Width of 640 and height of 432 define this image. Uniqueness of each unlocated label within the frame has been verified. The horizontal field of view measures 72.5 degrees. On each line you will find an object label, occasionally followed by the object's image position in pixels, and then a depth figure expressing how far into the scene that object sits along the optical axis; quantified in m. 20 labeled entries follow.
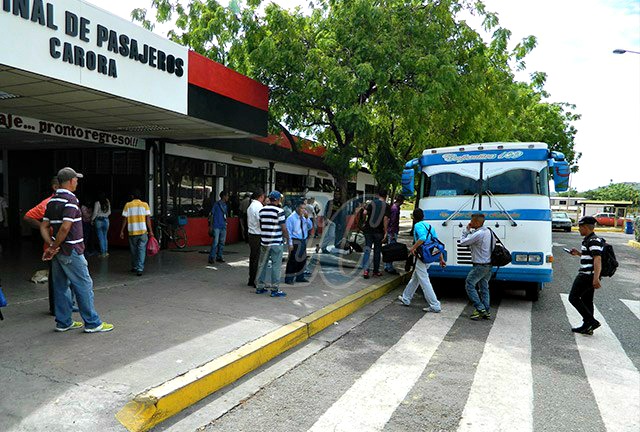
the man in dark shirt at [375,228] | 9.26
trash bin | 33.23
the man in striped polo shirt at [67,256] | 4.84
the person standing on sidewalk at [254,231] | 7.87
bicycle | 12.61
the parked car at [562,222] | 32.16
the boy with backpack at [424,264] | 7.22
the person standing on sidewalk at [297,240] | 8.35
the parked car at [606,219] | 47.00
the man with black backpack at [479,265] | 6.76
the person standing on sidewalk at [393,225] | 10.16
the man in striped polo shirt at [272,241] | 7.13
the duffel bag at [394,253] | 8.30
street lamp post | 14.77
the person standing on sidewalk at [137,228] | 8.45
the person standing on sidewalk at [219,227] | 10.38
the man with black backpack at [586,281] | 5.96
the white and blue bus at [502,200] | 7.52
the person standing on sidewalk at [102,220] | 10.81
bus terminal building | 5.79
